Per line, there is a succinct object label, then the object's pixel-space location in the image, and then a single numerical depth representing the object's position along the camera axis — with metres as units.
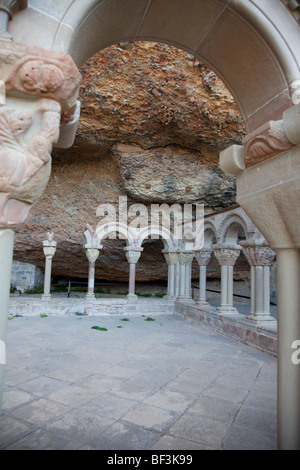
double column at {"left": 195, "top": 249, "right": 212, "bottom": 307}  7.86
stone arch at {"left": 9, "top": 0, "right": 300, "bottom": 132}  1.26
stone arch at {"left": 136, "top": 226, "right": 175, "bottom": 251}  9.98
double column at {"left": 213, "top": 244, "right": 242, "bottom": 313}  6.63
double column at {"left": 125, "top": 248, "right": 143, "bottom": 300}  9.48
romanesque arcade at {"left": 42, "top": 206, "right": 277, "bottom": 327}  5.43
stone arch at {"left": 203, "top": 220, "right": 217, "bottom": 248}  7.72
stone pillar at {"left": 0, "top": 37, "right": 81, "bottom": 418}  1.16
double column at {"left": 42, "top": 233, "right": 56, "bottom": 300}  9.12
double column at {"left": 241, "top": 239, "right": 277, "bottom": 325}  5.19
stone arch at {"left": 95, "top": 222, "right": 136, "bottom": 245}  9.76
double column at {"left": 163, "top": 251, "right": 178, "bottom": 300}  9.77
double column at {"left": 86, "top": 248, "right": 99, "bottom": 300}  9.39
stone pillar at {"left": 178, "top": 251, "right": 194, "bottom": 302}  9.04
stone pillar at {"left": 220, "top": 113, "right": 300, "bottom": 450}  1.39
